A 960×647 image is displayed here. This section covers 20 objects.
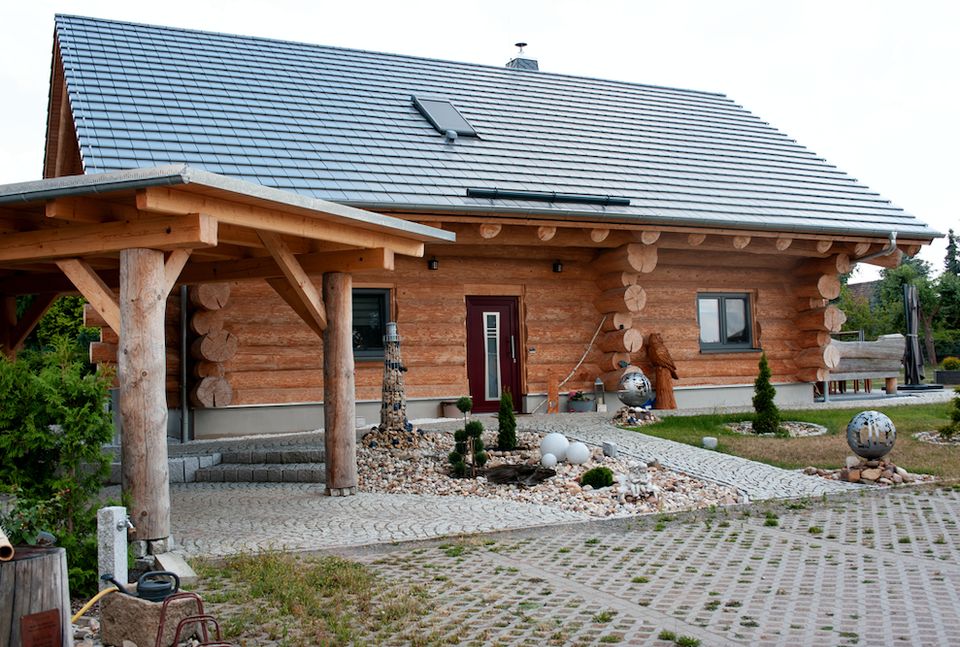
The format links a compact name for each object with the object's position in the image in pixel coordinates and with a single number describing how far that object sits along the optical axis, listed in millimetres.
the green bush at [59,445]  5473
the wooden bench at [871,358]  16984
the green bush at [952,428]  10992
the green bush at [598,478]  8641
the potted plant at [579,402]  13844
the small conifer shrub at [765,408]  11812
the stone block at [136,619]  4156
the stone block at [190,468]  9922
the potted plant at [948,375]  20959
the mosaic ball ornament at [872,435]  8961
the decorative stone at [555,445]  9758
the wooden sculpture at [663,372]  14062
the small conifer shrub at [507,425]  10297
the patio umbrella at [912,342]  17766
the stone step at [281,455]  10141
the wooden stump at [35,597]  3646
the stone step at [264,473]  9664
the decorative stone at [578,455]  9547
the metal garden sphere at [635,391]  12828
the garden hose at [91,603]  4355
